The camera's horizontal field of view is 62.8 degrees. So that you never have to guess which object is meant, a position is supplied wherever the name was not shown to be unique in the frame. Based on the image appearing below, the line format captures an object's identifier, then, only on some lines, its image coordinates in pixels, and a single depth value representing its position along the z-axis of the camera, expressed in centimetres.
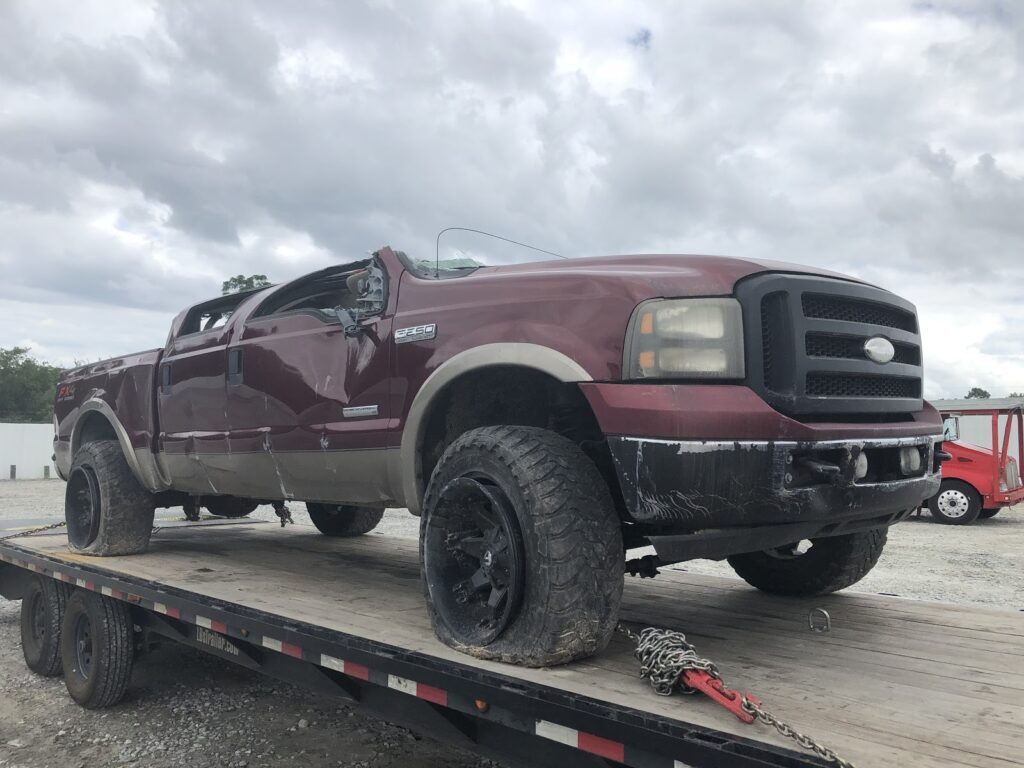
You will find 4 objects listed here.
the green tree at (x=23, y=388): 5759
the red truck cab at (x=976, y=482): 1282
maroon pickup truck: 252
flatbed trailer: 198
